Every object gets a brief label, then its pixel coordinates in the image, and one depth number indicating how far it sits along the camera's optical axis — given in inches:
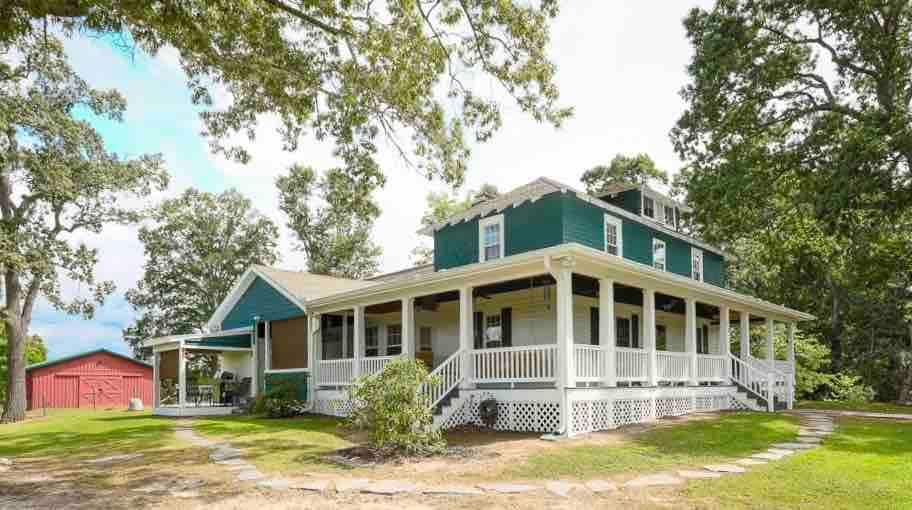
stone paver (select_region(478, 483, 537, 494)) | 317.7
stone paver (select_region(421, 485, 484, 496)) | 315.9
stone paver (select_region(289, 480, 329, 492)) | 330.0
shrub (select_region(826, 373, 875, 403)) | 1072.8
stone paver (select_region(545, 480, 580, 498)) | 312.7
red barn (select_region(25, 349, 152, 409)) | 1254.3
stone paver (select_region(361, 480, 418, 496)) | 320.8
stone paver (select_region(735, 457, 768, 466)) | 380.2
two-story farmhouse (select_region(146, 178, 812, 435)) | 532.7
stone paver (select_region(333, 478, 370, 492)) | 328.8
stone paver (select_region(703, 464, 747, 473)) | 359.1
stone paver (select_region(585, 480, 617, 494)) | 318.0
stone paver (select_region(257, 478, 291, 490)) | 336.5
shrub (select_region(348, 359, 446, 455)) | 424.5
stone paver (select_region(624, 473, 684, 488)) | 328.2
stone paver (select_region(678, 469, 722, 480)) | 345.1
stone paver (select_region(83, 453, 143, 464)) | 443.5
